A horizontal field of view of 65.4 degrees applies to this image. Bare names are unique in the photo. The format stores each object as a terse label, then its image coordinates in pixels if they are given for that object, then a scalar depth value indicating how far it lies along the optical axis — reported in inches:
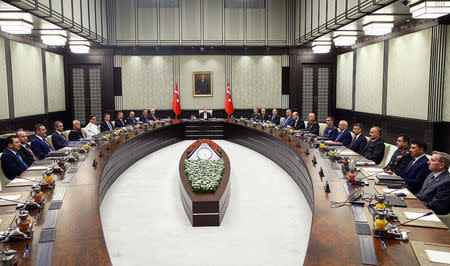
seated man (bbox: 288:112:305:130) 368.9
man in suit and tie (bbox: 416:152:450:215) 131.6
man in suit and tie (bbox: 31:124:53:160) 241.0
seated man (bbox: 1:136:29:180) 188.5
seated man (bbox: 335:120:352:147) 271.7
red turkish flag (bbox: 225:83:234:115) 513.0
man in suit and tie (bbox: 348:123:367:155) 250.7
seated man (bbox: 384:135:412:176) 189.3
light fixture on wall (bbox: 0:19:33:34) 274.7
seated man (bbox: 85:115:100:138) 333.1
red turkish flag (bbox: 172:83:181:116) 513.0
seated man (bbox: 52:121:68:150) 268.1
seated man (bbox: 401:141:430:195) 169.3
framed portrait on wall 538.0
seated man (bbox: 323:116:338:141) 299.0
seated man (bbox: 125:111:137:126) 427.1
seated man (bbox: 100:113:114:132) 368.2
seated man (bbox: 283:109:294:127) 390.9
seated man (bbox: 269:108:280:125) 434.4
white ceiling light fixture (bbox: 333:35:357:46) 383.9
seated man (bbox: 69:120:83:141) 301.7
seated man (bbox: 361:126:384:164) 219.6
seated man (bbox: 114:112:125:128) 401.0
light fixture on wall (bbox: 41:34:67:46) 351.3
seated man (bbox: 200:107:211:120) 479.1
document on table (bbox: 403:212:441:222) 109.7
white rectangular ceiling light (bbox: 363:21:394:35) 305.7
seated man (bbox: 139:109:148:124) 440.0
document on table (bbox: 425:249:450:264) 82.7
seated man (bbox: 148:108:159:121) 471.1
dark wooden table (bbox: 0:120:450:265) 87.8
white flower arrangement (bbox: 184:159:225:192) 175.0
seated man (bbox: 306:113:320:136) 335.9
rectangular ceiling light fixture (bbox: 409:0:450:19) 217.6
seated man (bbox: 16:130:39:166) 214.4
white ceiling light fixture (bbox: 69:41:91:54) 427.5
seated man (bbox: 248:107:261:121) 445.6
